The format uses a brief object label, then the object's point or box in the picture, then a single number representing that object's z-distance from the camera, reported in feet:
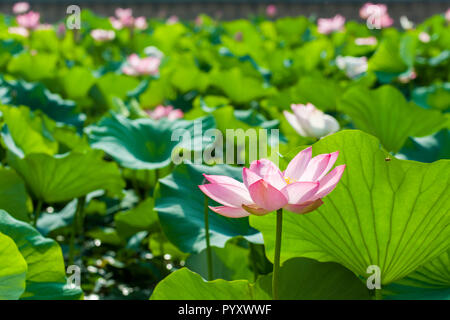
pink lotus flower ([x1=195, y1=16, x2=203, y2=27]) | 16.60
